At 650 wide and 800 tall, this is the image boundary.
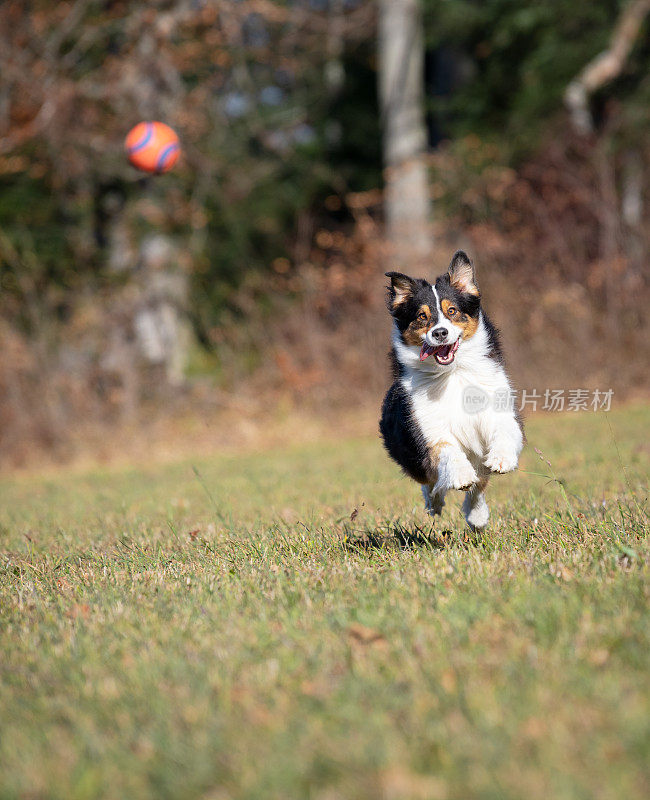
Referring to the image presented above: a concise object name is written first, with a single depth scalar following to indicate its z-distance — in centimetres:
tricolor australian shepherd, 880
